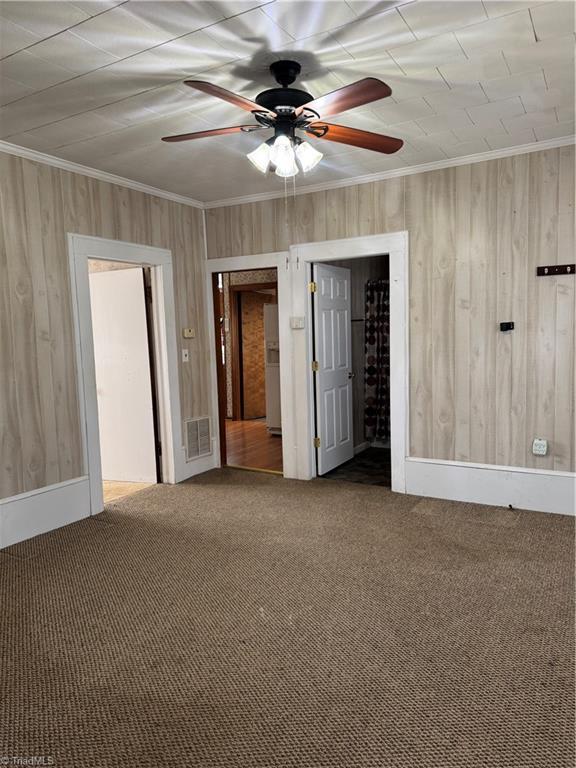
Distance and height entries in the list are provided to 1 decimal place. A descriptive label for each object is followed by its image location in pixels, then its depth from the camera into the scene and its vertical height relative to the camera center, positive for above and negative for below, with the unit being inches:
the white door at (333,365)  197.9 -14.5
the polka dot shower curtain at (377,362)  238.2 -16.3
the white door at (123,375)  193.2 -14.4
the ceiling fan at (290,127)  95.5 +38.4
